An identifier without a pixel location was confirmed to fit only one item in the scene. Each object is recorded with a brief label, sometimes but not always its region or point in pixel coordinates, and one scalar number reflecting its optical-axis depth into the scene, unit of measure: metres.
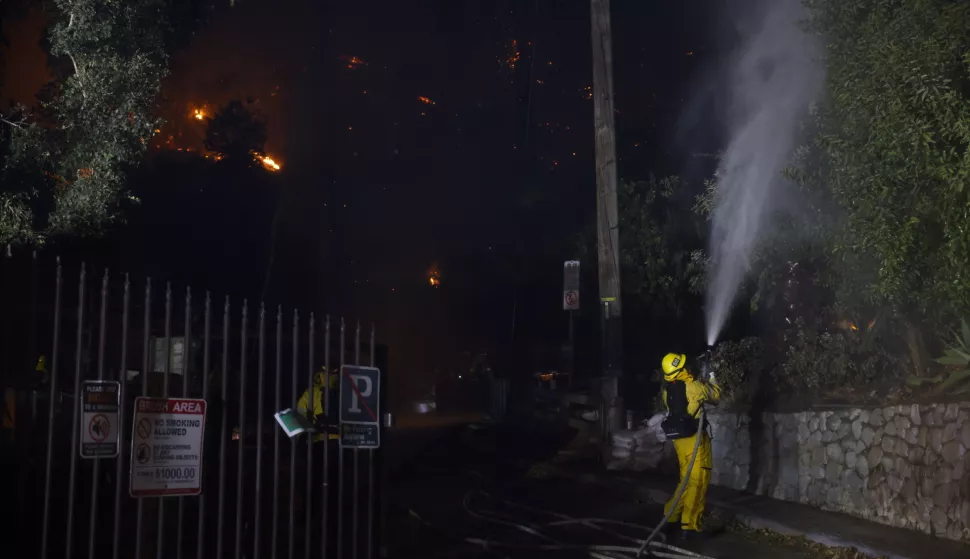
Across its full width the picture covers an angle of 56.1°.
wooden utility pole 14.80
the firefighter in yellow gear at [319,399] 6.21
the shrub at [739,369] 13.06
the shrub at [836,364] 11.97
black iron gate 5.00
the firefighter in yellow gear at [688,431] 9.46
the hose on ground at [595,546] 8.41
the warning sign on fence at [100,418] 4.95
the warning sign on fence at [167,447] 5.16
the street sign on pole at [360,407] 6.24
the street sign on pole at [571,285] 15.01
